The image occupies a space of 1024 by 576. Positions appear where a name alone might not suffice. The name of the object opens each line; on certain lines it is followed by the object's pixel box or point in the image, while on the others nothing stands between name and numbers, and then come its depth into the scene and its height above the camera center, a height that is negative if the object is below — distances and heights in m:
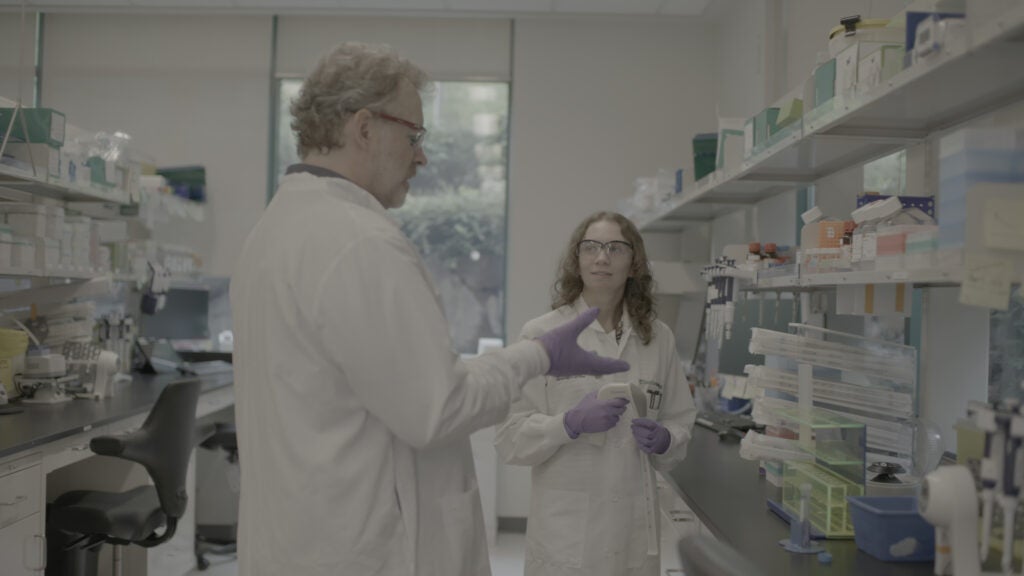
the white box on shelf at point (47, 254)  3.28 +0.07
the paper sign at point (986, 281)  1.20 +0.03
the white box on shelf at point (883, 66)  1.60 +0.47
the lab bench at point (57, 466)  2.40 -0.64
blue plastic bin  1.51 -0.44
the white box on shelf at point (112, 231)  4.38 +0.23
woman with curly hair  2.17 -0.39
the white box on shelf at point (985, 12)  1.16 +0.43
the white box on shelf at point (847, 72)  1.76 +0.51
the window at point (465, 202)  5.54 +0.57
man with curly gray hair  1.28 -0.14
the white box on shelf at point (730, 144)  2.79 +0.54
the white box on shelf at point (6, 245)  3.04 +0.10
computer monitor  4.96 -0.28
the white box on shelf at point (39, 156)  3.17 +0.46
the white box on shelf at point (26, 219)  3.26 +0.21
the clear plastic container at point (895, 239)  1.52 +0.12
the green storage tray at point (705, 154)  3.24 +0.56
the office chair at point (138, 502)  2.79 -0.84
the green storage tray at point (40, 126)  3.13 +0.57
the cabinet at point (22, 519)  2.36 -0.76
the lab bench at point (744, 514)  1.51 -0.54
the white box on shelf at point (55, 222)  3.38 +0.21
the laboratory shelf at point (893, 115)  1.33 +0.42
